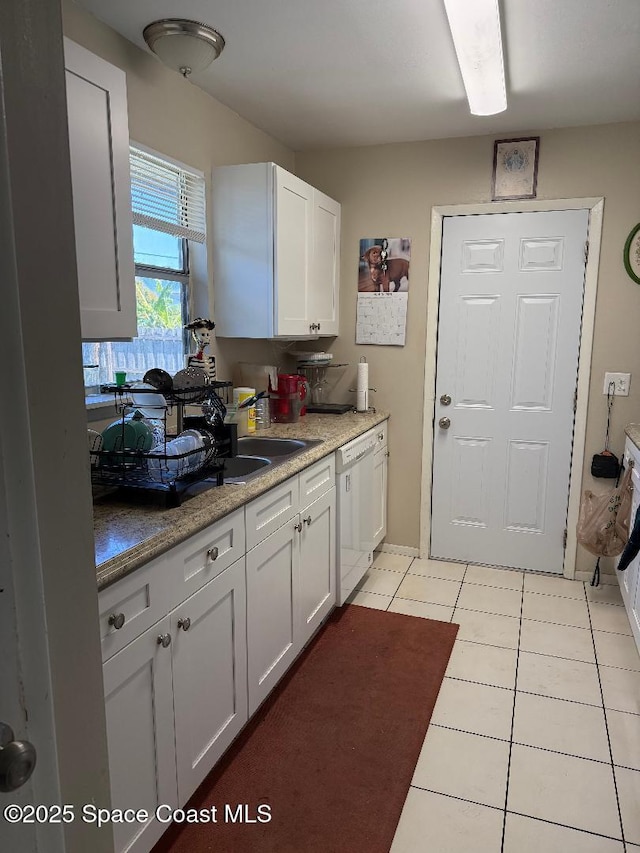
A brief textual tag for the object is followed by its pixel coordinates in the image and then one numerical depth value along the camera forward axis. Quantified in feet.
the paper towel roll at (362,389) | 11.74
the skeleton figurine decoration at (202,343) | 8.51
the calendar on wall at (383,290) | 11.67
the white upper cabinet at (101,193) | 4.76
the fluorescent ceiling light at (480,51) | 6.12
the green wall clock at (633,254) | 10.20
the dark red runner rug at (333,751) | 5.63
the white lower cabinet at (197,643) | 4.54
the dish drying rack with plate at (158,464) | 5.57
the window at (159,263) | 7.66
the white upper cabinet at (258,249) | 9.00
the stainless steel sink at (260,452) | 7.90
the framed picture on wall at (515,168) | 10.56
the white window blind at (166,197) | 7.68
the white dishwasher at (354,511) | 9.43
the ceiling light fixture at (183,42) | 6.73
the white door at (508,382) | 10.82
